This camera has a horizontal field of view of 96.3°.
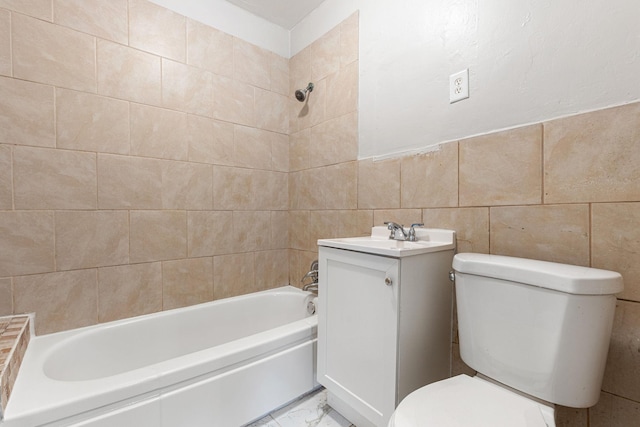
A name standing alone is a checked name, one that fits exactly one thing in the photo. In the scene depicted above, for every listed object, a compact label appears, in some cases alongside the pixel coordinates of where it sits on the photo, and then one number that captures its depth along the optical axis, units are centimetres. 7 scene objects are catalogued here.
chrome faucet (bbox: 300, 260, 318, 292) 194
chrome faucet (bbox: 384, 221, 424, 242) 135
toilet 76
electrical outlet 124
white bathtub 96
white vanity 106
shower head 202
